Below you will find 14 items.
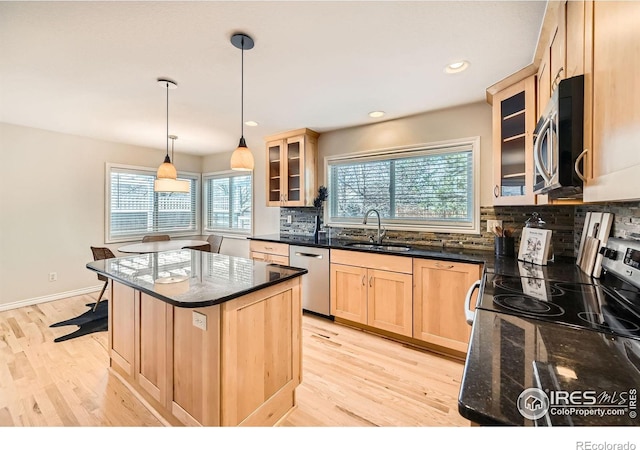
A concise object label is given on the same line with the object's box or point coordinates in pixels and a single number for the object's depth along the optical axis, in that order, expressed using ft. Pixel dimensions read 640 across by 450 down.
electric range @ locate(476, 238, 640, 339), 3.28
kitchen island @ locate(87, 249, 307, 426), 4.53
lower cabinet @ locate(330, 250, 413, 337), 8.59
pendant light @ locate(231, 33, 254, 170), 6.68
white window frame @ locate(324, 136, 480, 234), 8.99
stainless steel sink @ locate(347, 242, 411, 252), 9.44
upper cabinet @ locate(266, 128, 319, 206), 12.10
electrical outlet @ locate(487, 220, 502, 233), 8.54
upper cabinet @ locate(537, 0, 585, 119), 3.40
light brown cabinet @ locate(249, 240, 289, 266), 11.39
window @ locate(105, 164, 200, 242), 14.30
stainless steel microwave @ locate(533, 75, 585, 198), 3.10
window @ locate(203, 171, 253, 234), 16.02
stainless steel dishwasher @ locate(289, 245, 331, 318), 10.35
